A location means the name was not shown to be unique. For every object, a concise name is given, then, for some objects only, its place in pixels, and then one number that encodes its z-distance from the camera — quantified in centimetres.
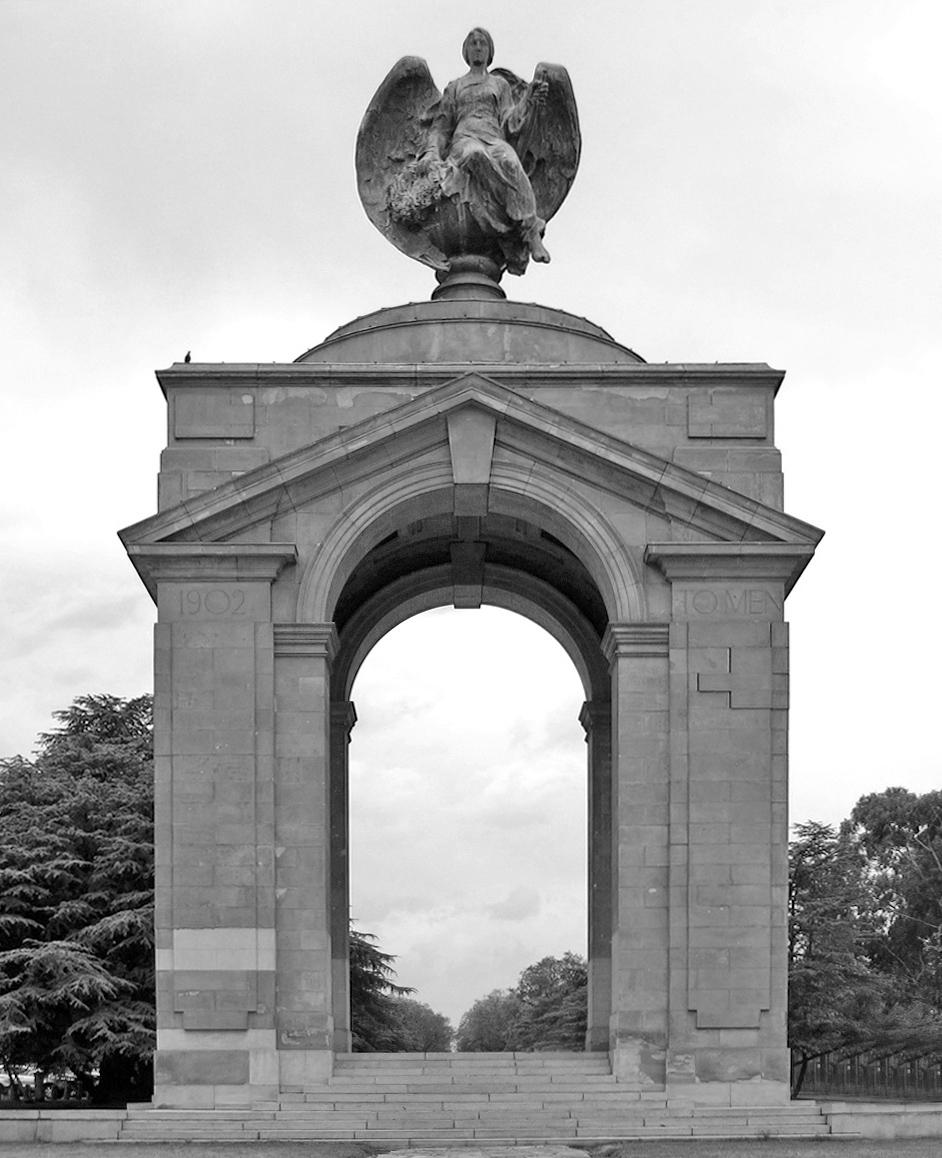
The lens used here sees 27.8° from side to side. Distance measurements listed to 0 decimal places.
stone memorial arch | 3294
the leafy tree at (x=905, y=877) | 9131
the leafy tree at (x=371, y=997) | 5269
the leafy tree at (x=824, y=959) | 5756
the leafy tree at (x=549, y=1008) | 5847
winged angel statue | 3934
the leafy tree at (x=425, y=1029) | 5798
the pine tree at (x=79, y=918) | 4306
